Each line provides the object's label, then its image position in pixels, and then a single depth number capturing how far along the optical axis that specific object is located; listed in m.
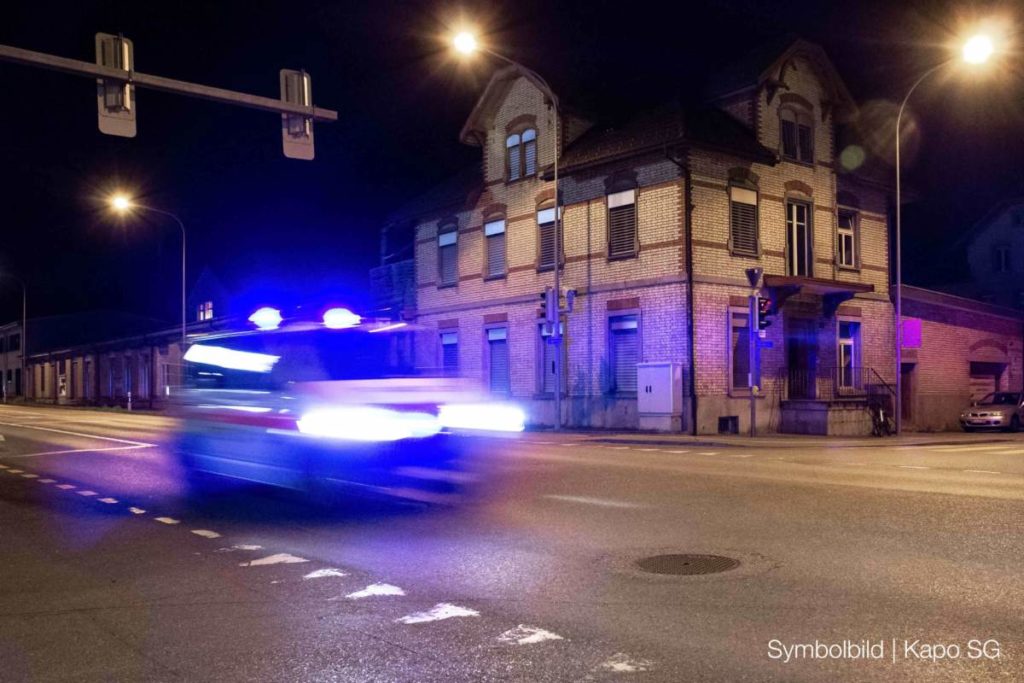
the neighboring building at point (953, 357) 33.09
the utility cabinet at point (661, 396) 26.17
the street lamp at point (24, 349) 72.81
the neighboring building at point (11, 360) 92.75
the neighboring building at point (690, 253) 26.83
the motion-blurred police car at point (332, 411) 13.94
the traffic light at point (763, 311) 25.03
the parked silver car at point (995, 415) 30.86
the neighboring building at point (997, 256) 52.88
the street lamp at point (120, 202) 36.78
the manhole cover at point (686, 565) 7.70
